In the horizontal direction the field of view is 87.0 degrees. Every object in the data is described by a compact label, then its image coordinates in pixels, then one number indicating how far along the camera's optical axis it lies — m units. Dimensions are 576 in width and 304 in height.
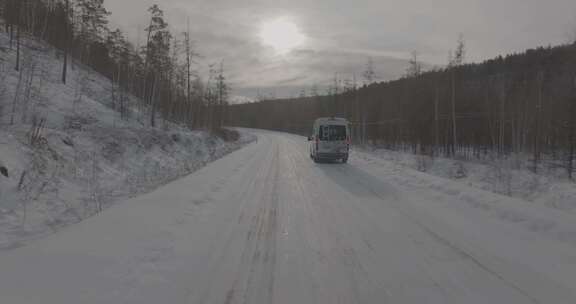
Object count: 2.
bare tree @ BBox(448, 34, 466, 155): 33.44
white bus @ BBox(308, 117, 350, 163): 18.59
